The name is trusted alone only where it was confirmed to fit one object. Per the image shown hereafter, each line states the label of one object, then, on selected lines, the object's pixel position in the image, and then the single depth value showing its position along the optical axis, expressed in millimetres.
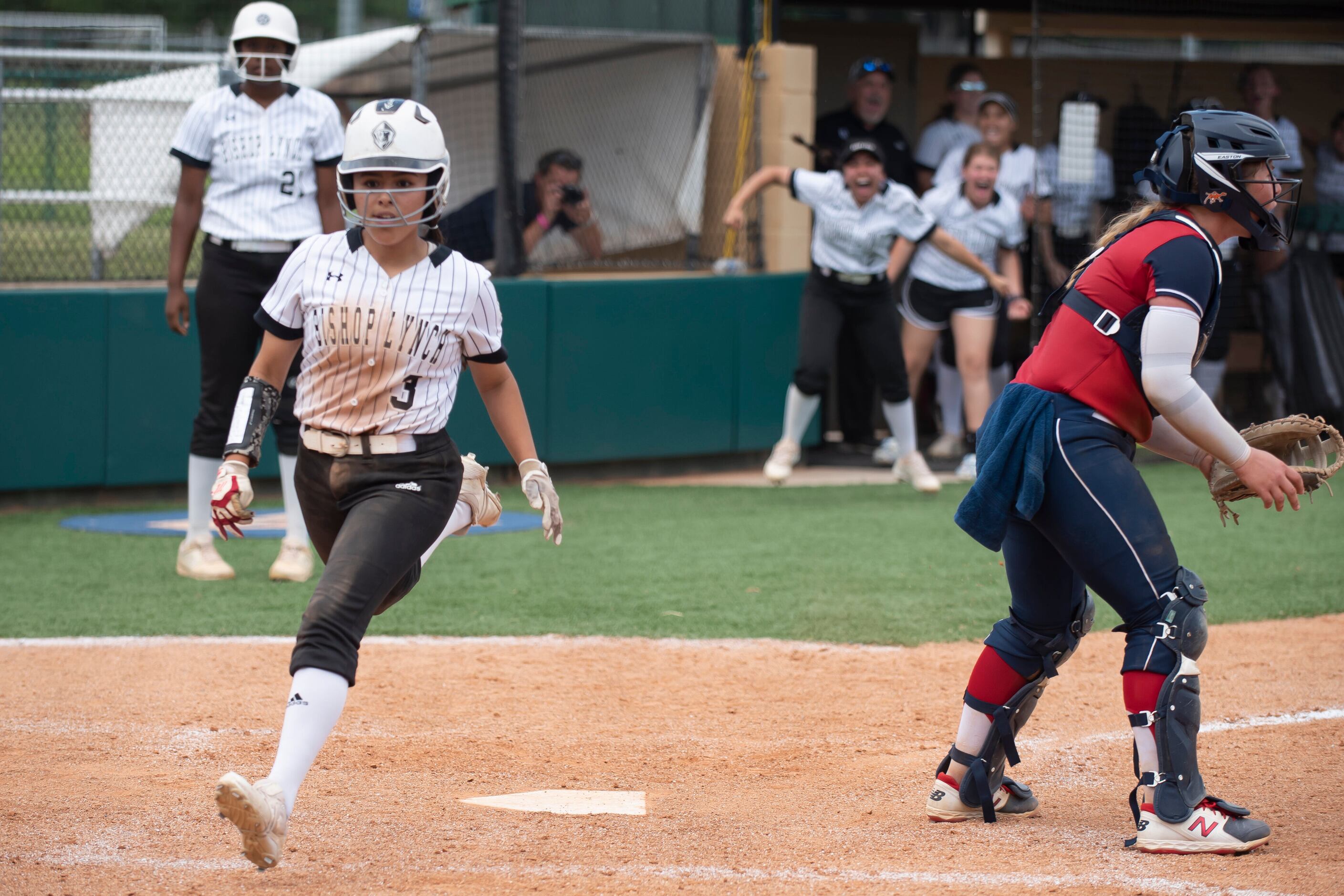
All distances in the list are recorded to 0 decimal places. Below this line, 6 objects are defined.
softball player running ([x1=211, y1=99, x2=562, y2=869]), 7320
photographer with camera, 19922
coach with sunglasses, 21687
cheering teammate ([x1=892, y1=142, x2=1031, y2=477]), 20219
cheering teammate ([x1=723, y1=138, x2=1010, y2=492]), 18328
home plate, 7867
